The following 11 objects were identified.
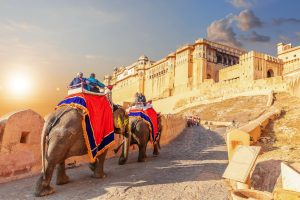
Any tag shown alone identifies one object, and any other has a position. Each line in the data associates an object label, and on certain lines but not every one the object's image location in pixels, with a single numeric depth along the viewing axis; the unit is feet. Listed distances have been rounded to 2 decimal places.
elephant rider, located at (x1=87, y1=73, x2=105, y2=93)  20.58
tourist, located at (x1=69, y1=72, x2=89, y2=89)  19.46
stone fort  170.53
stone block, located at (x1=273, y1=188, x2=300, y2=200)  9.56
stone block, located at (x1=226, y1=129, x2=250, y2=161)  22.20
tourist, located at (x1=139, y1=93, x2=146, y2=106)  31.42
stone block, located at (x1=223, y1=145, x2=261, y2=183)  14.74
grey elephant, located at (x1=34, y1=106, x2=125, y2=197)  15.71
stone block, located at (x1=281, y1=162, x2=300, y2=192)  9.78
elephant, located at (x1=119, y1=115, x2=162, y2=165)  28.63
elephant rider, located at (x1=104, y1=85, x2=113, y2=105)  22.20
